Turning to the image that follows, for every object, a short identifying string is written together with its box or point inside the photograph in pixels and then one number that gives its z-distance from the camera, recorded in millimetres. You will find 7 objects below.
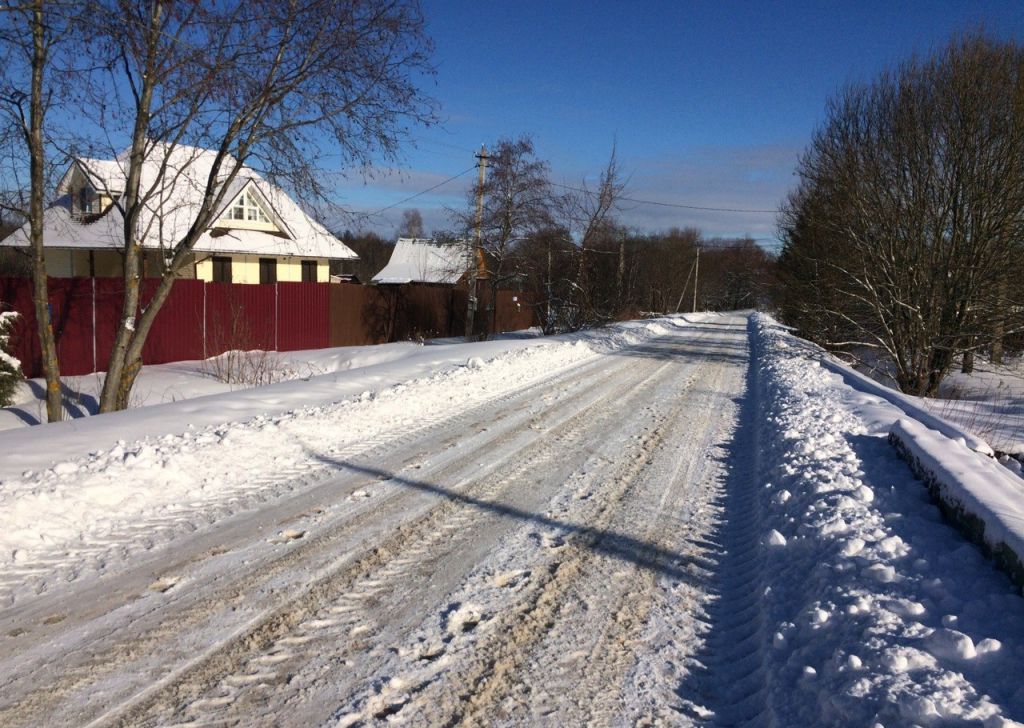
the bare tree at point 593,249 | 27516
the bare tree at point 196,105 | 9516
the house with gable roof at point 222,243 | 23375
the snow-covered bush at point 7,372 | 10359
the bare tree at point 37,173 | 9149
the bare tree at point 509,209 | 24047
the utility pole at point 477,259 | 23891
